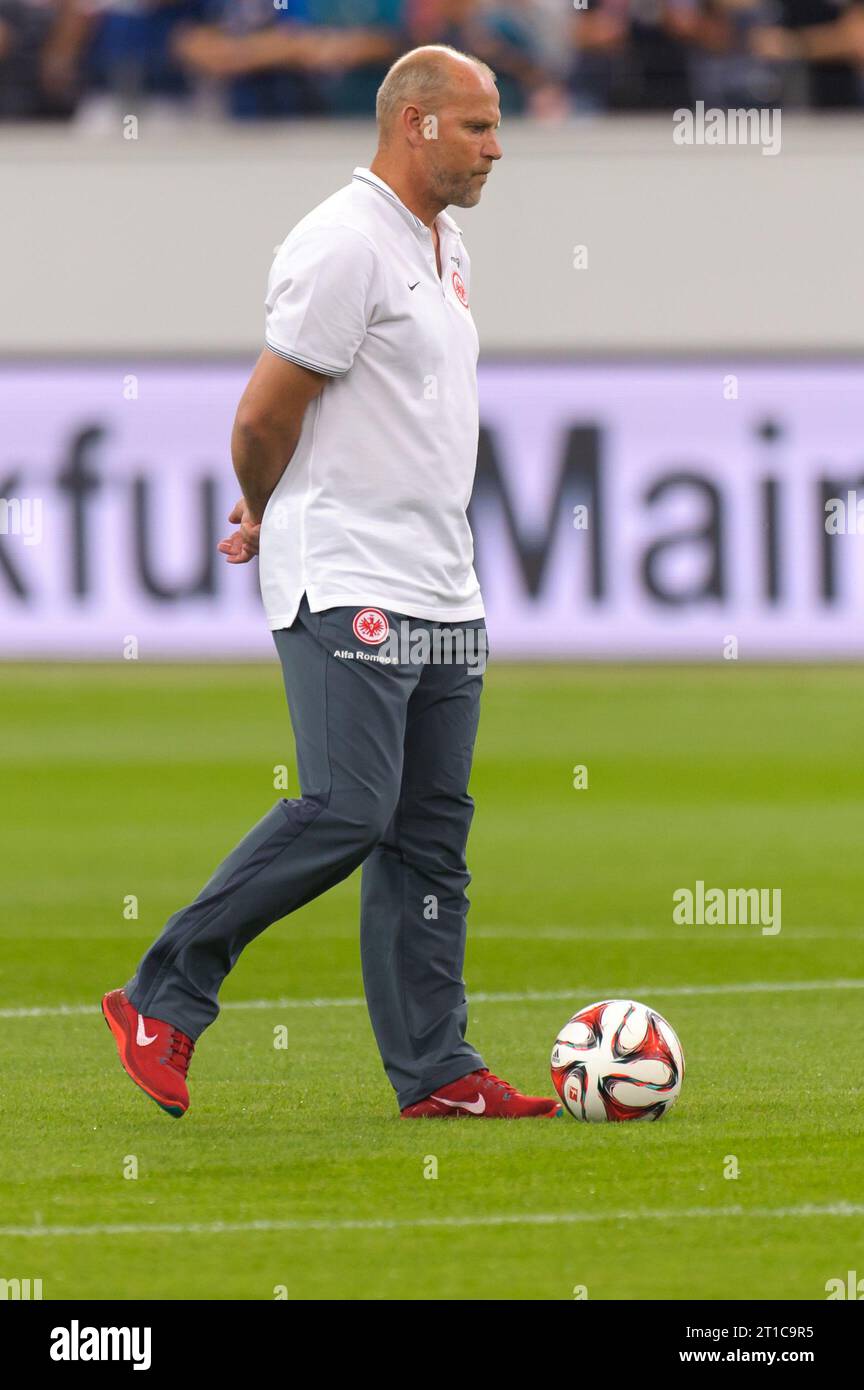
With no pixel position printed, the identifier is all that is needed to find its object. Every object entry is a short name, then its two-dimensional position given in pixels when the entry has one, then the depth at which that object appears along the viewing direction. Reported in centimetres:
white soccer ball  621
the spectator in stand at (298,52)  2011
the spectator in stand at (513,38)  1981
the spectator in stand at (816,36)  2016
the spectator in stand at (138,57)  2064
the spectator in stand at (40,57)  2059
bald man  593
